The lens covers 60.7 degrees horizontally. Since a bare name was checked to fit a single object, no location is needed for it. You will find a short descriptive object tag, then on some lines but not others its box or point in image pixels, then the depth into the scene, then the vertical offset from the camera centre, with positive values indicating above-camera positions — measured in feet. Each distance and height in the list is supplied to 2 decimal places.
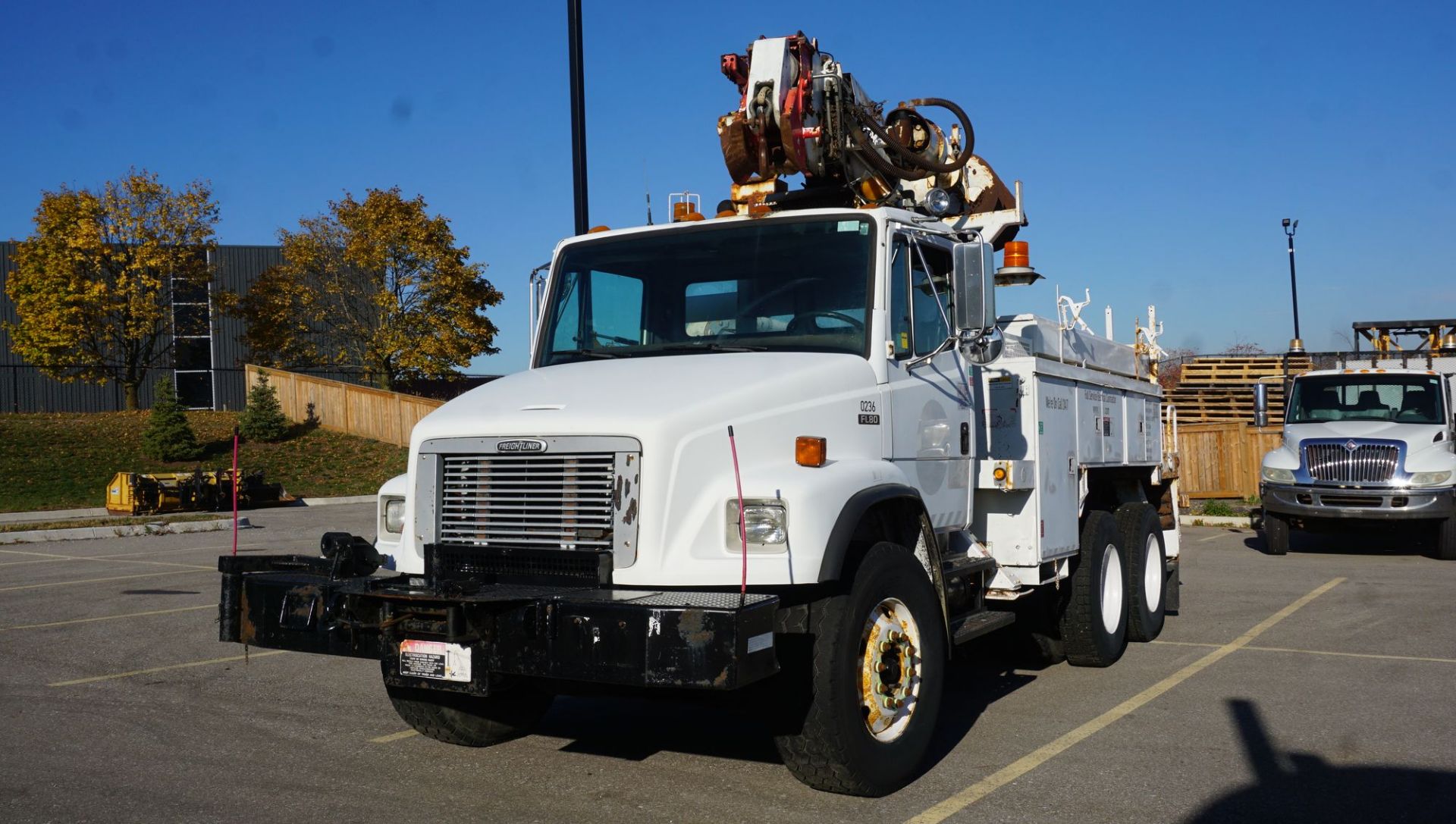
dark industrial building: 140.56 +13.39
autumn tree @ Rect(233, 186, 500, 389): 122.42 +18.06
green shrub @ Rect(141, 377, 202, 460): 101.65 +3.61
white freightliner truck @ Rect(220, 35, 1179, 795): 15.98 -0.32
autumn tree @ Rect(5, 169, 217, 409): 124.36 +21.01
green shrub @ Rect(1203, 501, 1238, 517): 70.90 -3.27
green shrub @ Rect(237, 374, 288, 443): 113.91 +5.30
